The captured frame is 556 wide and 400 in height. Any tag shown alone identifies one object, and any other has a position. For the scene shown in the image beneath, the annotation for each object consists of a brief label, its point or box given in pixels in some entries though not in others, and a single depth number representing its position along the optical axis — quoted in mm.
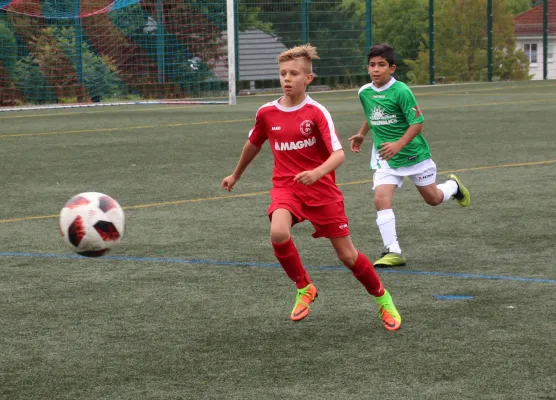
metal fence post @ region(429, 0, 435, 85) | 33562
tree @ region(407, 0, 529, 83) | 35625
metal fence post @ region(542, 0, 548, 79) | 37438
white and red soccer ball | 5648
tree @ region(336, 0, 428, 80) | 61906
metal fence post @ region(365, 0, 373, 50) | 31859
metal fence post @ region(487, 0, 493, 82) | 35906
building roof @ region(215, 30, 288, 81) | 30422
